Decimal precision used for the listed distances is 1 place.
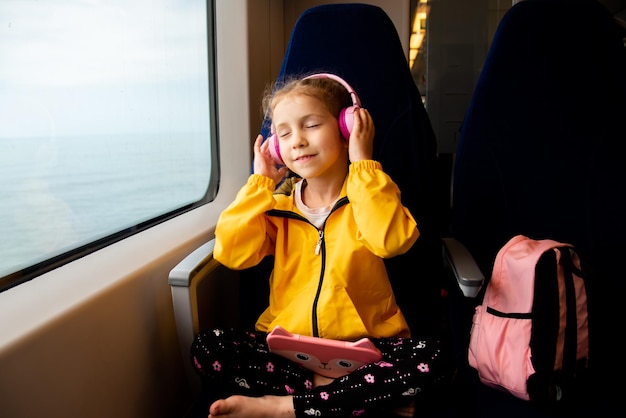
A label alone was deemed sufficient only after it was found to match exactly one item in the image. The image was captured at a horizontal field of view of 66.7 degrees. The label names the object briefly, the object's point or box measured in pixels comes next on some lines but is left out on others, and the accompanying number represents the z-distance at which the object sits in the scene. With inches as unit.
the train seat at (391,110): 55.3
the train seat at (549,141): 51.4
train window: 41.9
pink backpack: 40.9
